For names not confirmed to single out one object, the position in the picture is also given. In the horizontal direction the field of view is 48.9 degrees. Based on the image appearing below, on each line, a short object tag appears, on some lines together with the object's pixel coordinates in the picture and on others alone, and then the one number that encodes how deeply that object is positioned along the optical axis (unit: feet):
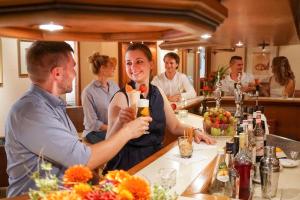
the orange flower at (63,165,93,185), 2.24
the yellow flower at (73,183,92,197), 2.02
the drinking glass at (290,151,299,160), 6.55
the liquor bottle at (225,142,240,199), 4.38
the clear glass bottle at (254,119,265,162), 5.63
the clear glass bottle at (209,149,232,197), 4.50
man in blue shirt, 4.58
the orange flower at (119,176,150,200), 2.11
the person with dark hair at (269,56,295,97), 17.40
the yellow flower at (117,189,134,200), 2.03
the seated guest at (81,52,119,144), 11.86
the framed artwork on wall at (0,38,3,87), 15.47
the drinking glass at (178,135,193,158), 5.96
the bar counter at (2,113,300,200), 4.43
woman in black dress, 6.69
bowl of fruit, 7.57
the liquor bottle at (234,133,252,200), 4.47
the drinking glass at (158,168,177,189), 3.77
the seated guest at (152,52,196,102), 16.92
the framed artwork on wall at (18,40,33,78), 16.38
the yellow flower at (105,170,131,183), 2.33
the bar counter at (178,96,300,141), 17.66
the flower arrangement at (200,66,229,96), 17.95
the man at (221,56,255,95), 17.92
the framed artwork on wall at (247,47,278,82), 30.72
